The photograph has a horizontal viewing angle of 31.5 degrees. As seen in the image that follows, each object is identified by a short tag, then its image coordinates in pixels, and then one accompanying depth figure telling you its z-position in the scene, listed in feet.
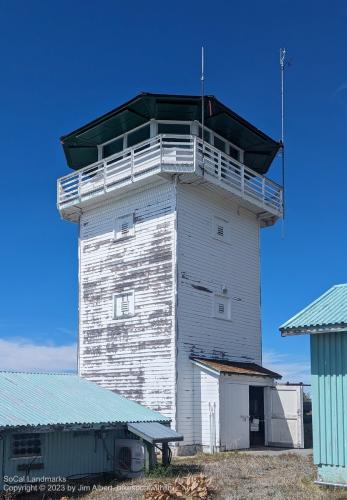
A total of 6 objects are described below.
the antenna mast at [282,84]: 91.64
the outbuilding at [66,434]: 52.39
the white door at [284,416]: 82.48
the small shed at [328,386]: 45.27
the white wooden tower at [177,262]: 79.51
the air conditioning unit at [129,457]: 58.70
